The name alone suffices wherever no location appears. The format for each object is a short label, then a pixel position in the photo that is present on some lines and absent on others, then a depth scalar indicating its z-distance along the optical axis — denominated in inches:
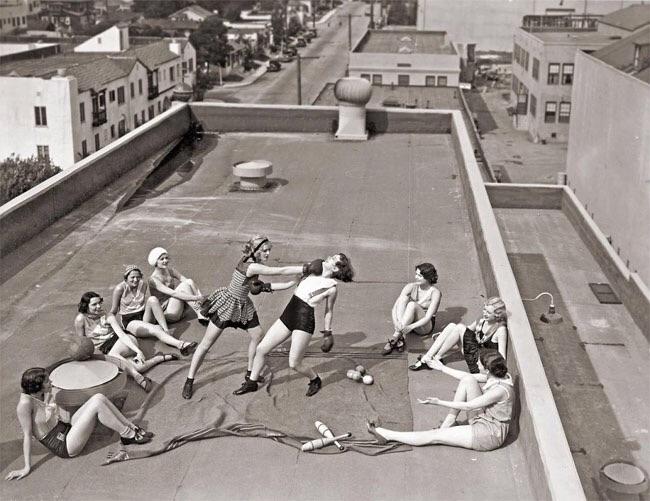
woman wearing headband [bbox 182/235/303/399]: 339.6
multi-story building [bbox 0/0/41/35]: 4490.7
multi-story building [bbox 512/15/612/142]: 2412.6
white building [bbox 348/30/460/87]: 2480.3
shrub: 1521.9
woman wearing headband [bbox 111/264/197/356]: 383.6
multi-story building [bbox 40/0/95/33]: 4907.2
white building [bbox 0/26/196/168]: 1931.6
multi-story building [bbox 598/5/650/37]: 2578.7
